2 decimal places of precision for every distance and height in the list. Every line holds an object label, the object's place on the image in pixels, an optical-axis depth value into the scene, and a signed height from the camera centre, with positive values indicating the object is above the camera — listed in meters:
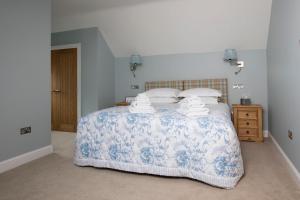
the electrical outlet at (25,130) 2.72 -0.37
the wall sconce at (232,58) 3.96 +0.81
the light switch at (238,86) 4.17 +0.29
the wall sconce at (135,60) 4.59 +0.92
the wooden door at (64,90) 4.67 +0.28
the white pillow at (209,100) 3.57 +0.01
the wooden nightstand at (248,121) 3.65 -0.37
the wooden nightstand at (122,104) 4.45 -0.05
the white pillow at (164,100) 3.84 +0.02
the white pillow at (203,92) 3.69 +0.15
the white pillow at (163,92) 3.88 +0.17
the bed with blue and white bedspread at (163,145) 2.01 -0.47
